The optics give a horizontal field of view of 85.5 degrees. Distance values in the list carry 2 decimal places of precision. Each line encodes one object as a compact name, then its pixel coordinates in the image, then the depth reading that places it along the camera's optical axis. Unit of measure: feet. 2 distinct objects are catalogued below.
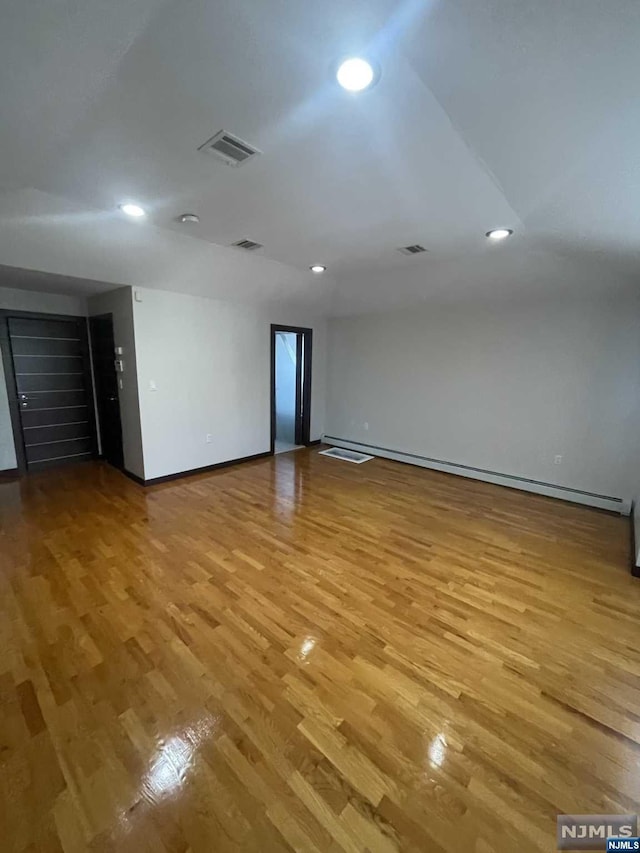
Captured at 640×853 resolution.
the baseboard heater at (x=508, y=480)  12.48
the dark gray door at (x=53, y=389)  14.60
